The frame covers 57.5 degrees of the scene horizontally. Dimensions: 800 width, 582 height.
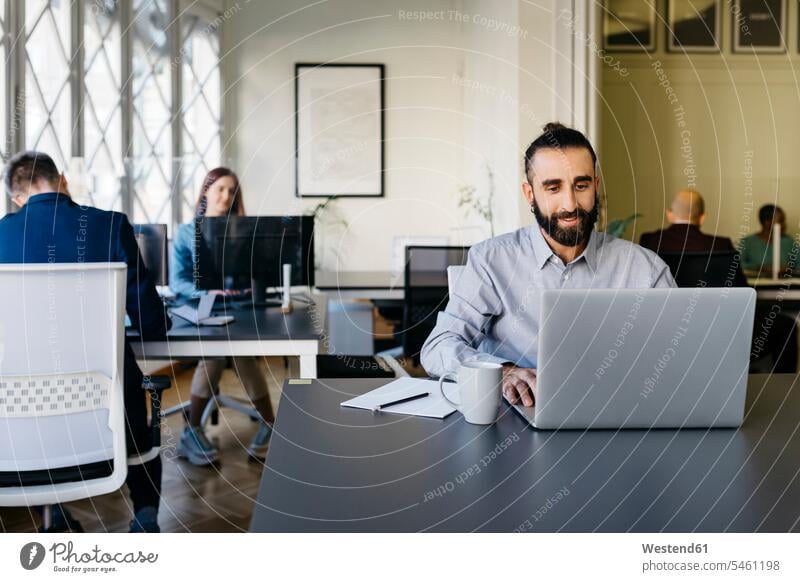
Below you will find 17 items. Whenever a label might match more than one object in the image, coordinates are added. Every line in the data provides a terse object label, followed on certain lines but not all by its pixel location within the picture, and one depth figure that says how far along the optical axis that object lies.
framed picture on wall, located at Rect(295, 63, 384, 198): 6.28
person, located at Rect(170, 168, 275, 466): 3.18
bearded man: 1.69
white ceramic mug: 1.10
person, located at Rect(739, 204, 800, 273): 4.76
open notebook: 1.19
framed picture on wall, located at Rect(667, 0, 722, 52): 5.61
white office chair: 1.64
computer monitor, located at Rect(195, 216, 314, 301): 2.90
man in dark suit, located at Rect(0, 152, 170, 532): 2.06
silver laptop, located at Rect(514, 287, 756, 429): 1.01
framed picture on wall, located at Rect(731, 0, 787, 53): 5.59
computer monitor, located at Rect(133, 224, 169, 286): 3.11
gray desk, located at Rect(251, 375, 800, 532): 0.76
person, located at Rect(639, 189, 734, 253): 3.56
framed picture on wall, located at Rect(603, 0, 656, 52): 5.52
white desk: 2.30
